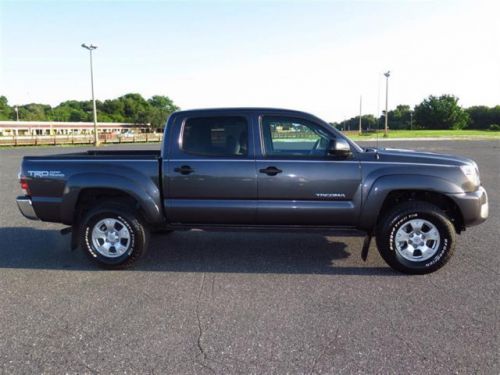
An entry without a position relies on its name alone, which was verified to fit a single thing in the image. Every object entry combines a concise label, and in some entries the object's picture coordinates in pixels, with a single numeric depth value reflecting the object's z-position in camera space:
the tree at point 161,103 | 123.32
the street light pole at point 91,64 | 32.62
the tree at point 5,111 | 109.19
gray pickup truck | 4.11
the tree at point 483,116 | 100.56
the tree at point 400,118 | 108.75
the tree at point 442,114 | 95.31
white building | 72.31
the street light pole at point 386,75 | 43.96
